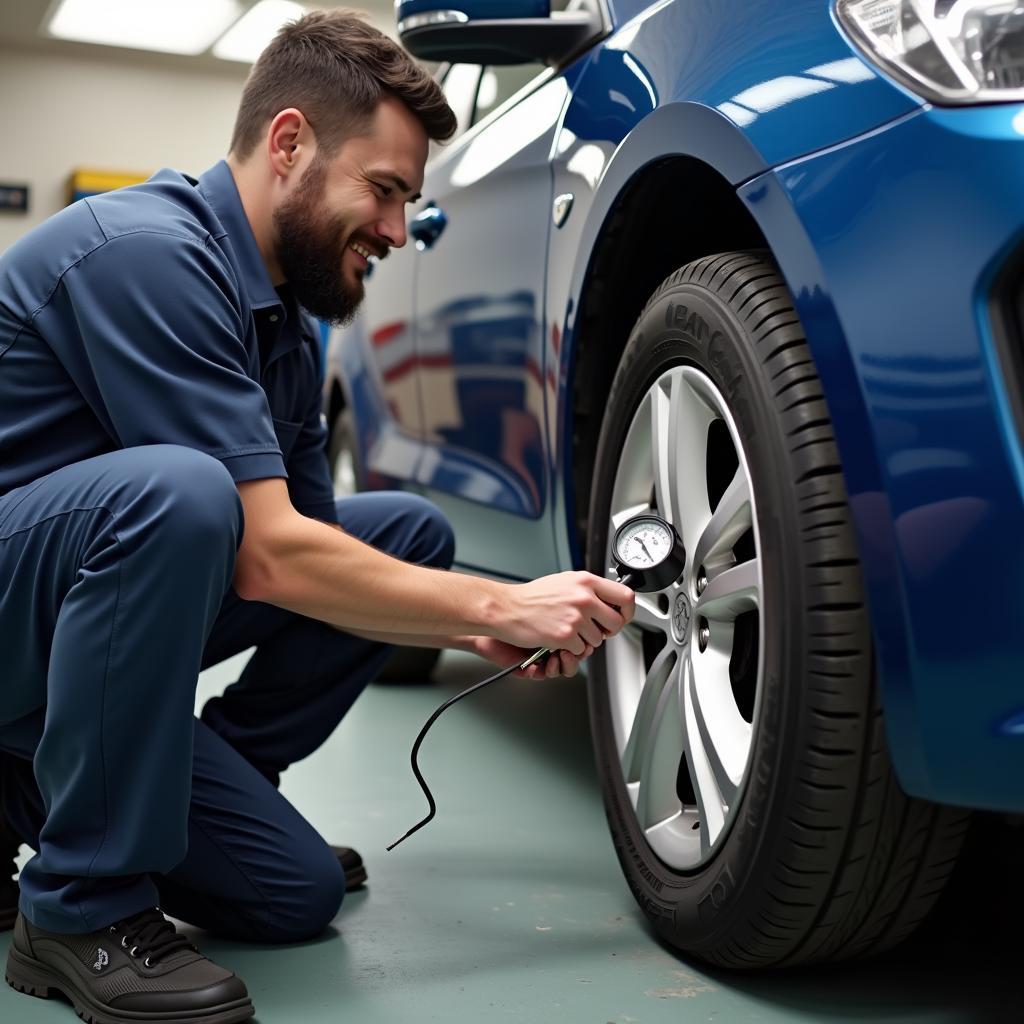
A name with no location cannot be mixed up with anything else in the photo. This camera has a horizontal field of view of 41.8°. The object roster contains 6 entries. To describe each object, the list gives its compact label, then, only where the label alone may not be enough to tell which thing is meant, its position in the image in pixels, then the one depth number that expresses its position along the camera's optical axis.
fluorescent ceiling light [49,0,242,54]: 9.97
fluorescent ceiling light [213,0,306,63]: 9.69
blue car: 0.95
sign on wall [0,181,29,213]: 11.40
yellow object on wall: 11.38
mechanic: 1.27
